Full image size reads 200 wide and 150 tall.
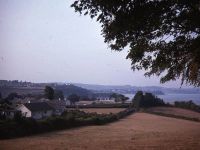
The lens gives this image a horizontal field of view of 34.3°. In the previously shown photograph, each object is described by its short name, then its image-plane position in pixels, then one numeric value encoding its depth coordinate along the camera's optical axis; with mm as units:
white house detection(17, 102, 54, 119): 68344
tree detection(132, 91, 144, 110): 92500
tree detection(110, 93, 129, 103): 124256
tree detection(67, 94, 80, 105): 121444
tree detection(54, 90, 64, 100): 129875
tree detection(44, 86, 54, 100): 105812
